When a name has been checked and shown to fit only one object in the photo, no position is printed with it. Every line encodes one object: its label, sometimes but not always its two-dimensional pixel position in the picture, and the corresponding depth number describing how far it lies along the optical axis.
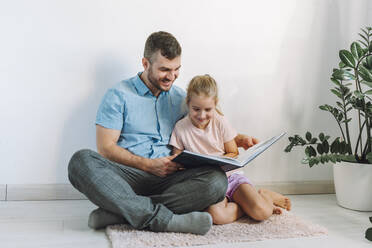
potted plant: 2.06
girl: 1.85
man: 1.68
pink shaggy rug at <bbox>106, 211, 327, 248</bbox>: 1.58
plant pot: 2.13
